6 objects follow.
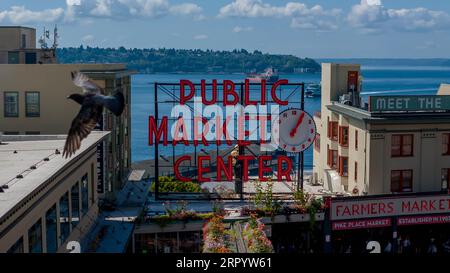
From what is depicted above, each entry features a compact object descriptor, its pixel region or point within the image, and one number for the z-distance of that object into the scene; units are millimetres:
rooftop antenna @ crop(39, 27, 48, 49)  61144
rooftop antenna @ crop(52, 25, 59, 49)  48531
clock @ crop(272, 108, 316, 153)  51750
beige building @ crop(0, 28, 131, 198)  48969
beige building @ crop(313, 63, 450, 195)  48500
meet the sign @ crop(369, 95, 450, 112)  48438
